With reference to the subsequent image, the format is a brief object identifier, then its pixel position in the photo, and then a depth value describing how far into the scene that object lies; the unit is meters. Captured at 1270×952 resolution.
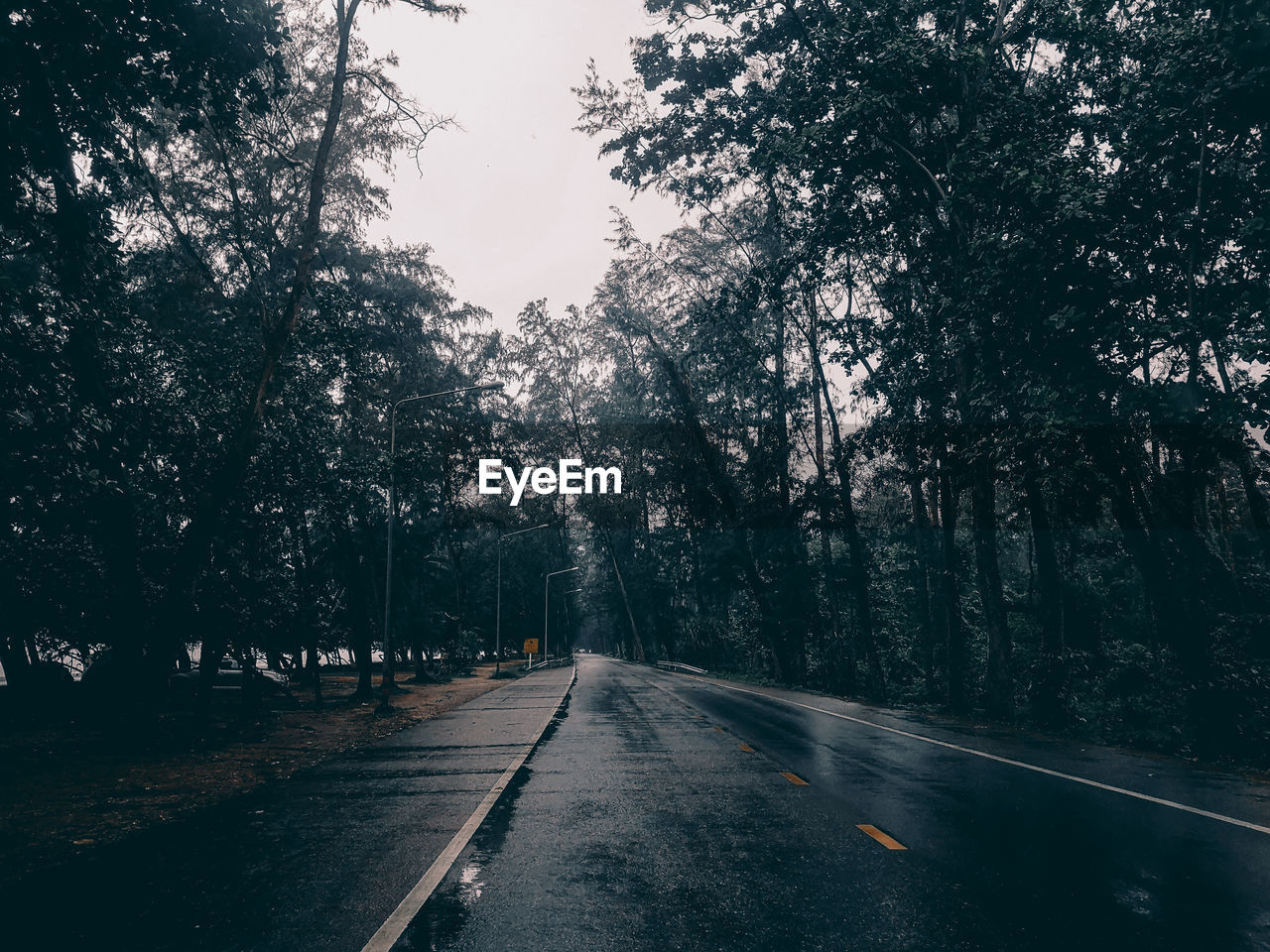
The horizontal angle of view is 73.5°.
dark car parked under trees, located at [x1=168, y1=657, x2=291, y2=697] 30.36
